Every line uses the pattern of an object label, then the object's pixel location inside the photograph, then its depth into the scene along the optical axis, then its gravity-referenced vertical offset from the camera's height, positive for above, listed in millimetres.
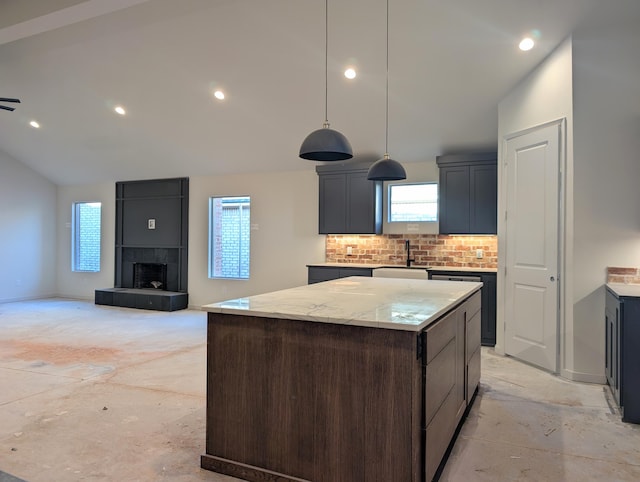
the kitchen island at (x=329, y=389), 2086 -733
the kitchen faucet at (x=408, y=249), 6754 -84
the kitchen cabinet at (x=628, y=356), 3205 -797
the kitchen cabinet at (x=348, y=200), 6668 +645
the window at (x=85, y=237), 9961 +94
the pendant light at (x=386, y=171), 4129 +670
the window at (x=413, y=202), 6715 +620
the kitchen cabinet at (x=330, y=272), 6395 -428
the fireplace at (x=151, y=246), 8664 -87
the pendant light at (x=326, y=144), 3117 +691
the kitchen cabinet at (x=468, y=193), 5926 +677
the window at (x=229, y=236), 8289 +115
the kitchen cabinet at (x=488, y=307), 5574 -784
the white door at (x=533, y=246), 4426 -18
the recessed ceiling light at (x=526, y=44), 4336 +1949
